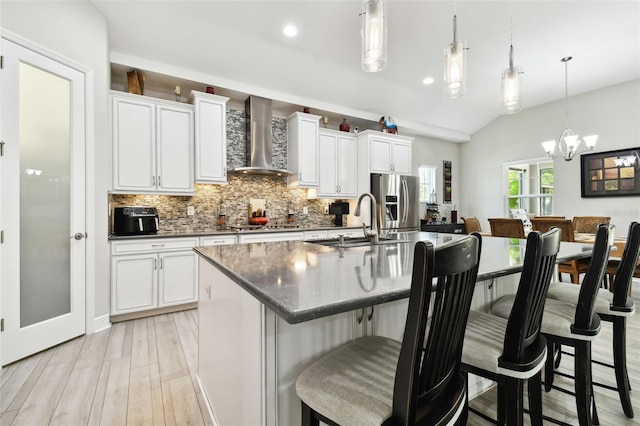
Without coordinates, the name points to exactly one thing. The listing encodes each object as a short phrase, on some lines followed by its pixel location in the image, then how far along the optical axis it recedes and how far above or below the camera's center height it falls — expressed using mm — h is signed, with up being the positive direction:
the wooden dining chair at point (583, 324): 1277 -512
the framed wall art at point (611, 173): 4723 +658
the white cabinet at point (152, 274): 3133 -649
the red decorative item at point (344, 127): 5281 +1546
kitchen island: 854 -375
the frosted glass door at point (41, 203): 2318 +116
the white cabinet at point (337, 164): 4945 +860
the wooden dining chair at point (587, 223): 4373 -151
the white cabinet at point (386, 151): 5199 +1137
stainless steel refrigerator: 5160 +234
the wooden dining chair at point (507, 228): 3879 -193
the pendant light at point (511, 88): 2434 +1032
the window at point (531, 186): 5895 +559
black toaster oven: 3254 -57
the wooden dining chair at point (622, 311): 1513 -521
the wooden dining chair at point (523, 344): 1019 -500
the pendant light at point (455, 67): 2139 +1064
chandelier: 4239 +1019
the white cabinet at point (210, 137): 3814 +1028
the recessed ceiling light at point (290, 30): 3433 +2153
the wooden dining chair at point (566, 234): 3441 -245
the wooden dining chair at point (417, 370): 692 -474
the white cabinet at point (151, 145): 3365 +840
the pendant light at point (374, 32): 1741 +1086
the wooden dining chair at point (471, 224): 5391 -192
